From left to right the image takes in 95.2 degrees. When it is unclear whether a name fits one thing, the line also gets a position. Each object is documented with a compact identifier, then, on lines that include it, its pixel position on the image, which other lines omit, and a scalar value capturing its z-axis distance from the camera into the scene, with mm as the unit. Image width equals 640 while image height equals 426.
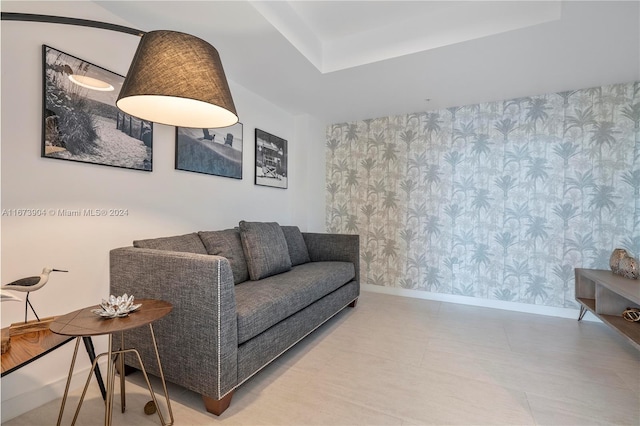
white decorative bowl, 1198
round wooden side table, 1062
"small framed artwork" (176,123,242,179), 2312
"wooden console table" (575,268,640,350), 2000
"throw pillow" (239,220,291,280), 2295
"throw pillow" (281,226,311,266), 2924
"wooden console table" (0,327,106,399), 1048
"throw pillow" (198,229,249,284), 2152
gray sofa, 1396
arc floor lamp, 1071
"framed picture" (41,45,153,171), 1549
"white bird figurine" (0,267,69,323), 1280
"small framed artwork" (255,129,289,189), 3170
